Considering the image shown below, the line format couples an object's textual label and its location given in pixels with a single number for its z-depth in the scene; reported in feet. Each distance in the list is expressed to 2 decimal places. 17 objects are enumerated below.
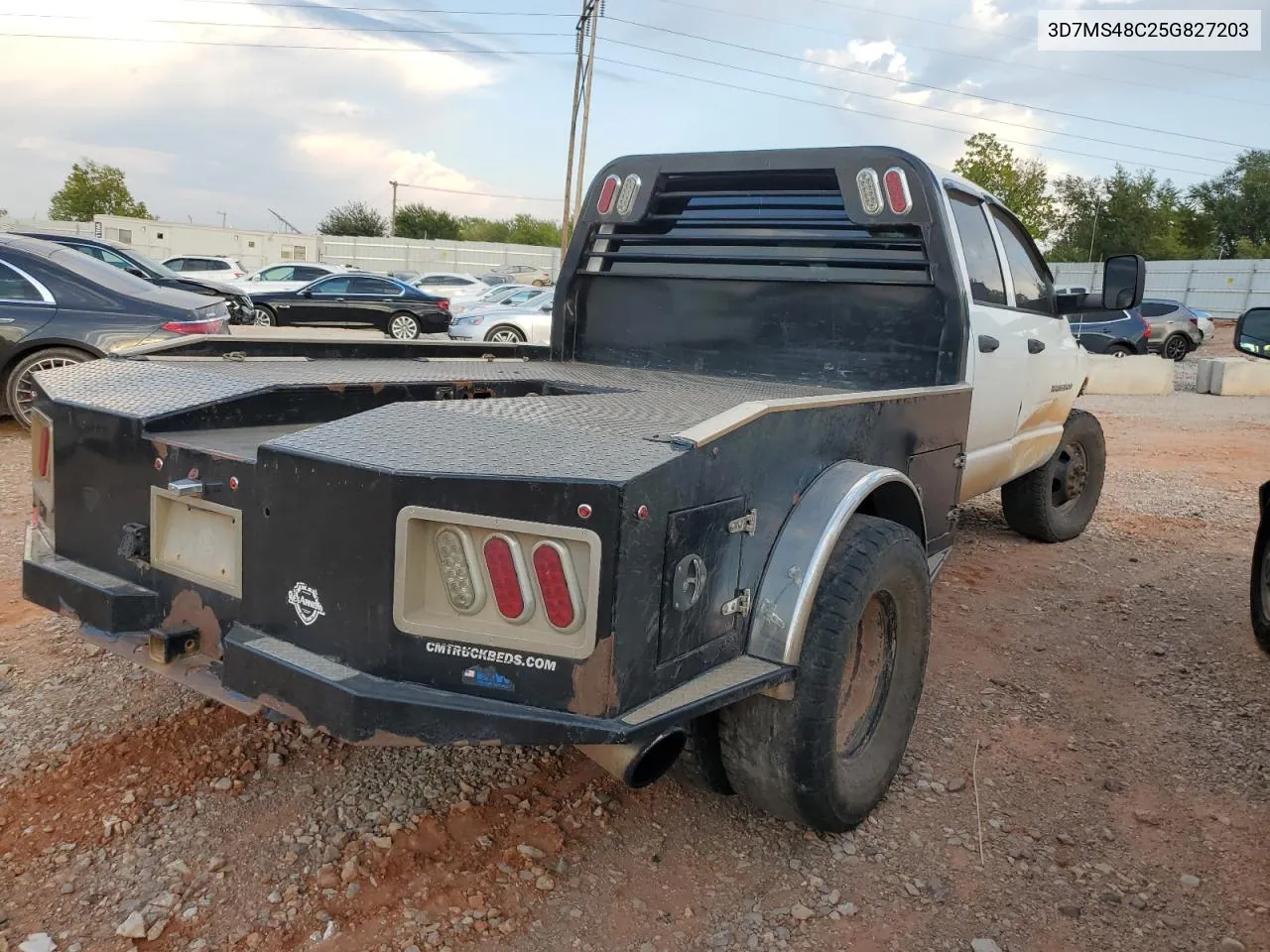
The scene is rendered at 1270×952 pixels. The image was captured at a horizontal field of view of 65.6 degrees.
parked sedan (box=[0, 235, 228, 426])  25.45
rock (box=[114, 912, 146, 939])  7.54
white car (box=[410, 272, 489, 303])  90.55
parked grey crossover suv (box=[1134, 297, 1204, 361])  79.00
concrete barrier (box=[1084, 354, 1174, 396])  55.52
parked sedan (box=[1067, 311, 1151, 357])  71.36
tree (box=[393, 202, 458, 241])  264.31
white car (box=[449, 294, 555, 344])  56.24
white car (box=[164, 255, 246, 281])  78.79
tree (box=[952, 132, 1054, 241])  132.67
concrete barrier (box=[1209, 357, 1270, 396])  57.21
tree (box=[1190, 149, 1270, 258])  174.29
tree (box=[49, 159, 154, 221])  222.89
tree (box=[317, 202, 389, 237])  253.65
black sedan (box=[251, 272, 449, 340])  66.28
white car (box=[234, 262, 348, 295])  72.54
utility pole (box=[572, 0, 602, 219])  90.48
